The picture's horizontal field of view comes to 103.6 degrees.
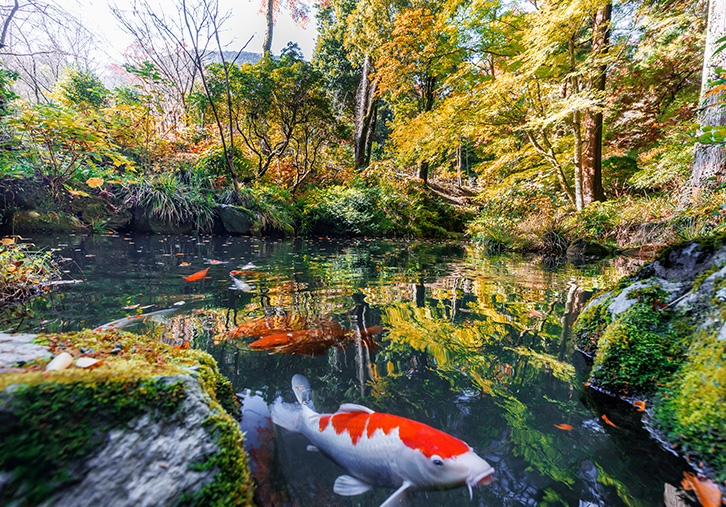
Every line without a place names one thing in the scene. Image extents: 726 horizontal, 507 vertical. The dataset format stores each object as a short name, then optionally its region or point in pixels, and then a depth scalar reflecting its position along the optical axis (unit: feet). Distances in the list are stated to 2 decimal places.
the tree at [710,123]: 19.21
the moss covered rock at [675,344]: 3.67
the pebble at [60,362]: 2.50
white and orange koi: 3.19
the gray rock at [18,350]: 2.61
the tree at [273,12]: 45.60
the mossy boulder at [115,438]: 1.91
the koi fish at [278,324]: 7.37
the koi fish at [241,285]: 11.30
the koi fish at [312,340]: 6.59
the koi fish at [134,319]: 6.86
